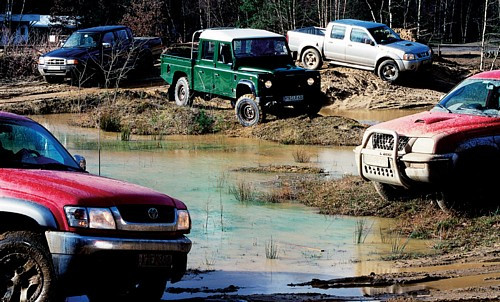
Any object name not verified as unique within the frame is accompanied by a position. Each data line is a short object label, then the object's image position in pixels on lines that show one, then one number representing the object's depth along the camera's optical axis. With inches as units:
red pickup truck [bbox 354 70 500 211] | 514.9
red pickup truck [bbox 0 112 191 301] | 307.9
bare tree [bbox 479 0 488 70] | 1457.9
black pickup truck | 1212.5
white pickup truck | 1261.1
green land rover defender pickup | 946.1
